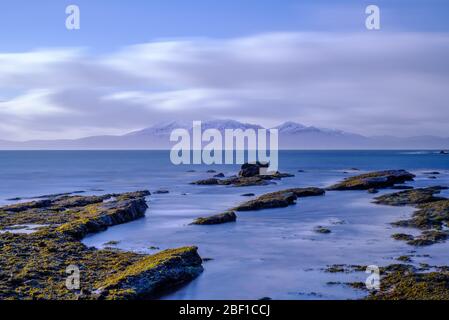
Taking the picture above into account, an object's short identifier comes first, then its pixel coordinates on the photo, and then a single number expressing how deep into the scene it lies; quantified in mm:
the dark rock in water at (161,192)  75525
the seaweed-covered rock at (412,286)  21141
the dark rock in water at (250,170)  100106
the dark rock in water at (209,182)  90462
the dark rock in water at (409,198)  54469
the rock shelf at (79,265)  21797
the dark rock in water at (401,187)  74038
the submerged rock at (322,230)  39625
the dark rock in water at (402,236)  34844
